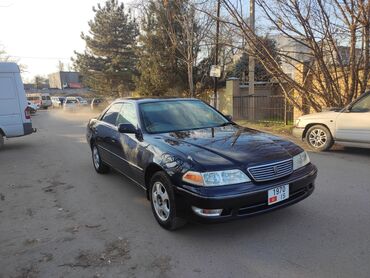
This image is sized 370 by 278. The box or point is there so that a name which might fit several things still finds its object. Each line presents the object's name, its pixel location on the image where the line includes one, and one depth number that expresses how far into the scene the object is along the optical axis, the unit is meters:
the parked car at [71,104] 33.57
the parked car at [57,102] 47.90
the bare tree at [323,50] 9.99
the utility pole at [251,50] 13.16
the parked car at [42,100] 43.87
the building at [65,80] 88.00
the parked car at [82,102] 34.47
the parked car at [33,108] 31.04
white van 10.23
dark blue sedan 3.45
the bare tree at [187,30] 17.69
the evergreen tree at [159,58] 20.56
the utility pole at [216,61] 14.69
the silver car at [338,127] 7.37
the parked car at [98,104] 31.06
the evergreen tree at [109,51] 32.28
